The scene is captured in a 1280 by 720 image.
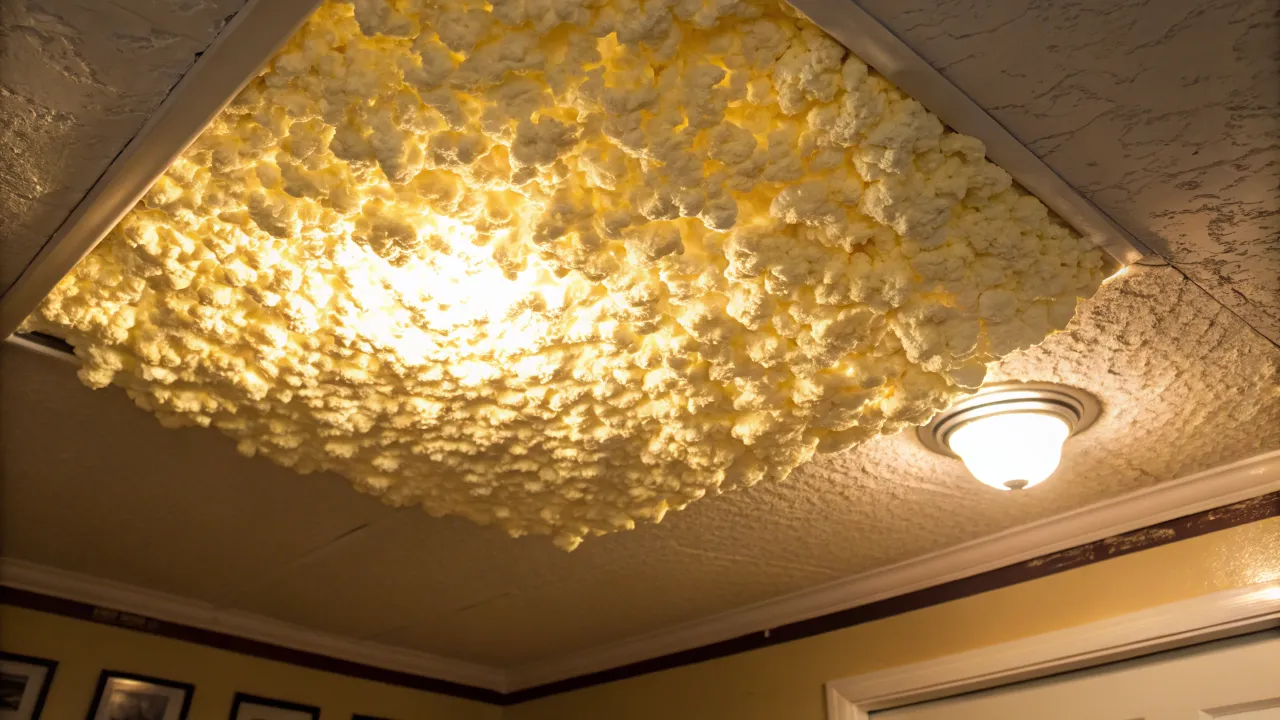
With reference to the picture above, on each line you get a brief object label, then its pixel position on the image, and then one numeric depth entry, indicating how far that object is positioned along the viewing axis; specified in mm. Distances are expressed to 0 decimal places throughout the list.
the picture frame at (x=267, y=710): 3275
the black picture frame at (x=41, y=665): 2838
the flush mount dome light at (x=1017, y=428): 1897
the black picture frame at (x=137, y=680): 2949
